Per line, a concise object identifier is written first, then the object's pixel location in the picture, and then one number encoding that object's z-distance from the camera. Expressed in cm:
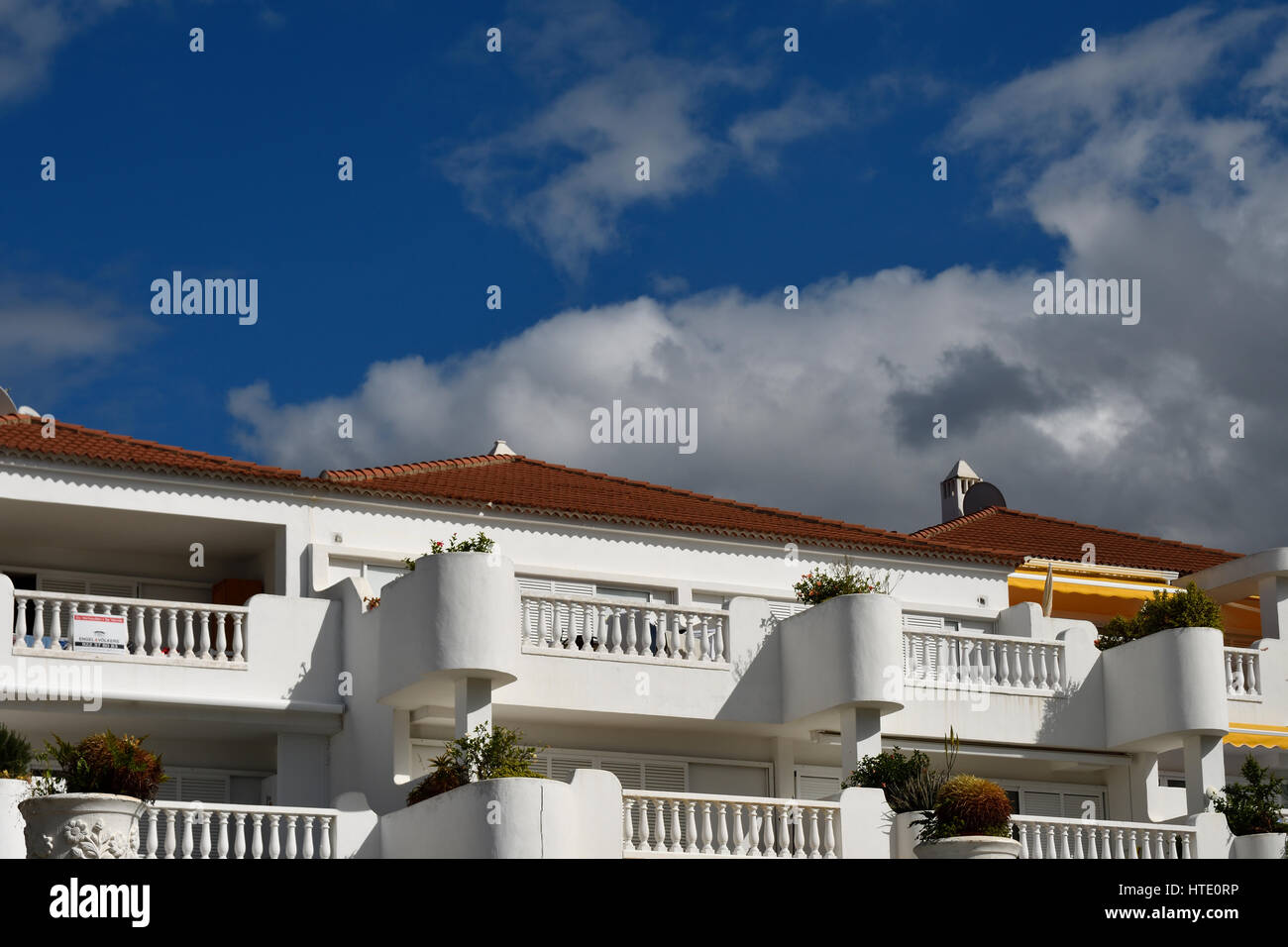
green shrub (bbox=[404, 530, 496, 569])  3569
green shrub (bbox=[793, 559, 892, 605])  3844
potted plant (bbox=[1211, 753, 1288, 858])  3616
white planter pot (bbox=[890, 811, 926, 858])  3362
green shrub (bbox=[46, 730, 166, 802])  2914
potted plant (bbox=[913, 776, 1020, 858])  3259
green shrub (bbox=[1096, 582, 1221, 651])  3959
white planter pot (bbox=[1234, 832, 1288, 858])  3606
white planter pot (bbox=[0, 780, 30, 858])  2934
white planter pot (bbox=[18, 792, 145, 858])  2775
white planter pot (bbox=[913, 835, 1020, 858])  3256
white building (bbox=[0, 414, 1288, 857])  3366
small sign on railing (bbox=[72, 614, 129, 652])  3444
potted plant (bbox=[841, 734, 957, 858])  3381
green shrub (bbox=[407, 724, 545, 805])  3212
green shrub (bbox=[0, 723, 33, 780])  3059
